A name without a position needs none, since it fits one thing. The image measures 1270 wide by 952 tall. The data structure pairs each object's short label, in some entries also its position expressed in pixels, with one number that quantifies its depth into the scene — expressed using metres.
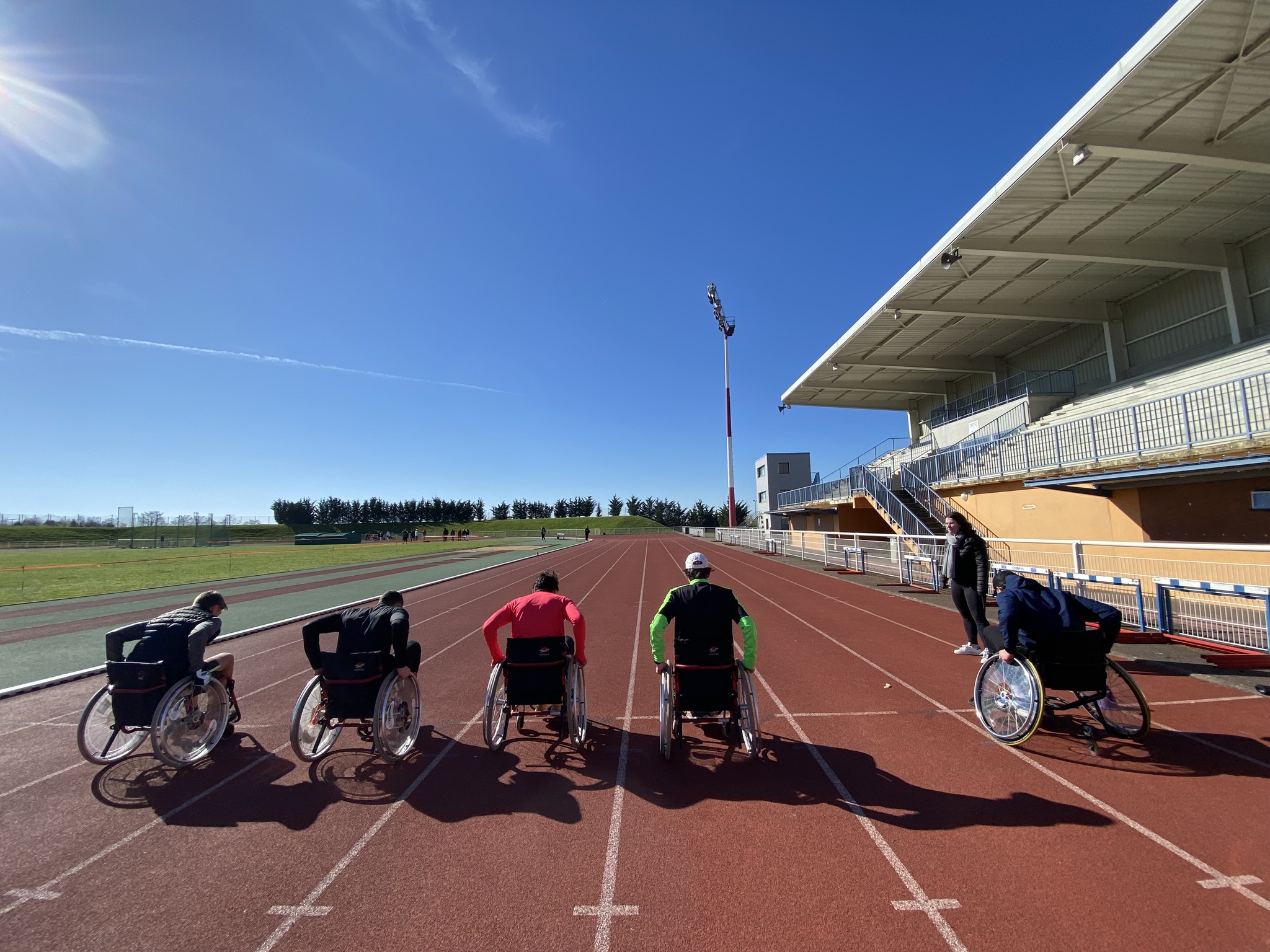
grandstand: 9.98
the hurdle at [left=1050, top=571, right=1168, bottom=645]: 6.98
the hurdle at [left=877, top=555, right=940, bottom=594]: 12.24
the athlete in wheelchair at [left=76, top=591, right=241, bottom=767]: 3.74
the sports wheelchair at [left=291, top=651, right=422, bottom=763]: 3.77
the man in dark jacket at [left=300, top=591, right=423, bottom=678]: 3.82
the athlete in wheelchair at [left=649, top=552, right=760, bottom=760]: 3.81
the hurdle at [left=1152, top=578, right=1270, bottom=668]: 5.88
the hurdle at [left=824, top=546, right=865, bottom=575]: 16.75
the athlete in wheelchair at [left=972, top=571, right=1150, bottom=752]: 3.85
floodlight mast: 47.97
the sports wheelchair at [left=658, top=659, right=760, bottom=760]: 3.85
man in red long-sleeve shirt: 4.03
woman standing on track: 5.82
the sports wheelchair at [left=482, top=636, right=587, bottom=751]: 4.02
